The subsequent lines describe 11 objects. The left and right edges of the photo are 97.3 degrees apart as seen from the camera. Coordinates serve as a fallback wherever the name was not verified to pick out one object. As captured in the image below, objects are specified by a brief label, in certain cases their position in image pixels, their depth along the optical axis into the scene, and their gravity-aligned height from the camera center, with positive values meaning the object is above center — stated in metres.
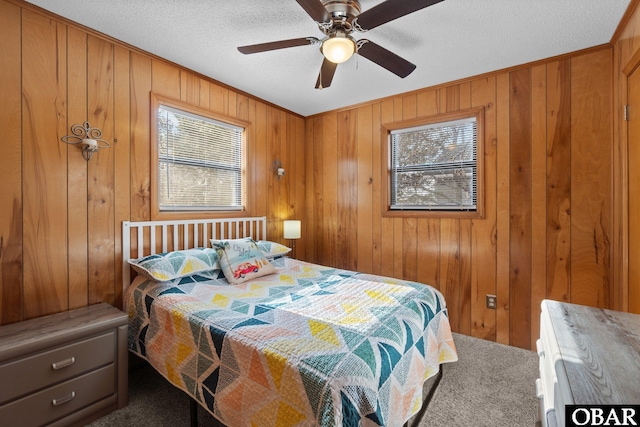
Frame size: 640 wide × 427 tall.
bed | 1.15 -0.64
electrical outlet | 2.77 -0.89
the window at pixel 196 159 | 2.63 +0.54
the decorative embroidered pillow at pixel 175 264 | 2.10 -0.41
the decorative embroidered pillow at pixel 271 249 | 2.91 -0.40
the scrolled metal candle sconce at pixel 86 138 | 2.04 +0.55
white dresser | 0.74 -0.46
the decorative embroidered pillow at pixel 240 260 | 2.38 -0.43
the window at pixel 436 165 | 2.93 +0.52
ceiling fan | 1.48 +1.08
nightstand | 1.48 -0.90
